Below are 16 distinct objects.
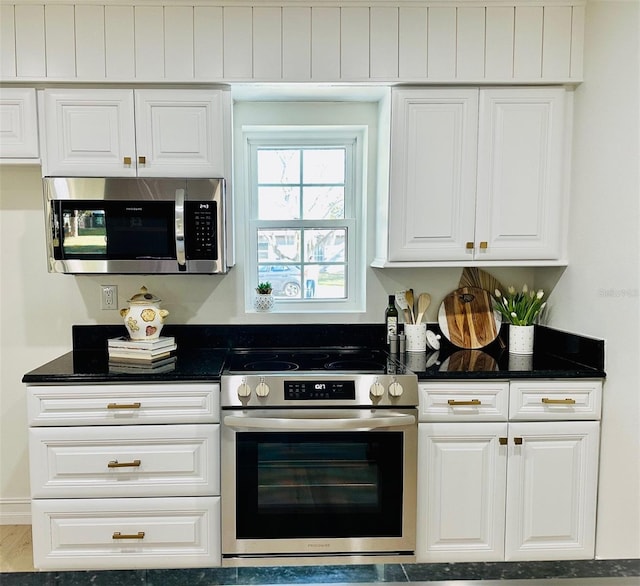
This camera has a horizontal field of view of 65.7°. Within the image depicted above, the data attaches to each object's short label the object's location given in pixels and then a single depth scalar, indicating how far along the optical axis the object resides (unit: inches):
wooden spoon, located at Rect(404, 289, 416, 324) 104.4
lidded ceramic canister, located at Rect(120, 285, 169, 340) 92.4
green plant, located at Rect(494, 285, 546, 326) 98.3
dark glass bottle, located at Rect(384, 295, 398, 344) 101.3
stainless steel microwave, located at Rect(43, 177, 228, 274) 87.4
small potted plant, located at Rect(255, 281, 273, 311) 104.3
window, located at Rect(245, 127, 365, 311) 108.3
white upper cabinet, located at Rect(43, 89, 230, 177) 88.6
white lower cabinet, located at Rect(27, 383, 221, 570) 81.0
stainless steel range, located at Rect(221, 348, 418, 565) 80.9
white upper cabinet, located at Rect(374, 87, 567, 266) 91.1
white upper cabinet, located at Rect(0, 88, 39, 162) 88.0
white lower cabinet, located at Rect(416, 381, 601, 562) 83.9
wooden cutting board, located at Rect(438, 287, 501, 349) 105.3
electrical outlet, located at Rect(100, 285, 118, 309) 103.6
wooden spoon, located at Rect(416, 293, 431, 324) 104.4
